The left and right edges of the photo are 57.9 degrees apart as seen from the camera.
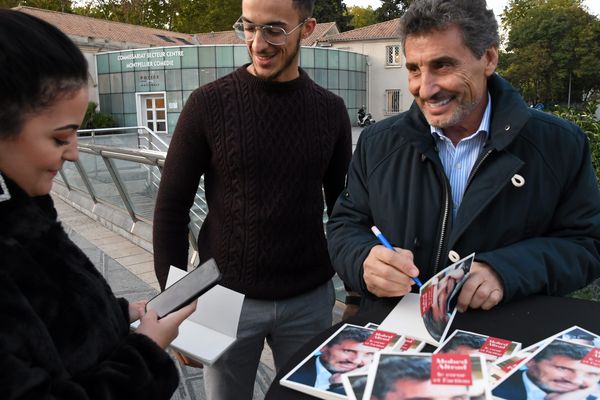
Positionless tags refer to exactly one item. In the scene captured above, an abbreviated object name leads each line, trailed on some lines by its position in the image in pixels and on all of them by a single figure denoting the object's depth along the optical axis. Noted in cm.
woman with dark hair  109
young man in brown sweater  215
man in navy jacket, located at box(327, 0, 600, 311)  174
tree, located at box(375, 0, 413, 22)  6769
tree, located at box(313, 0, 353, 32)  6188
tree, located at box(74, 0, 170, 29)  5112
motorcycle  3460
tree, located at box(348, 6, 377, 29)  7669
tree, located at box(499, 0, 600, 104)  4709
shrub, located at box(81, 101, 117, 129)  3306
